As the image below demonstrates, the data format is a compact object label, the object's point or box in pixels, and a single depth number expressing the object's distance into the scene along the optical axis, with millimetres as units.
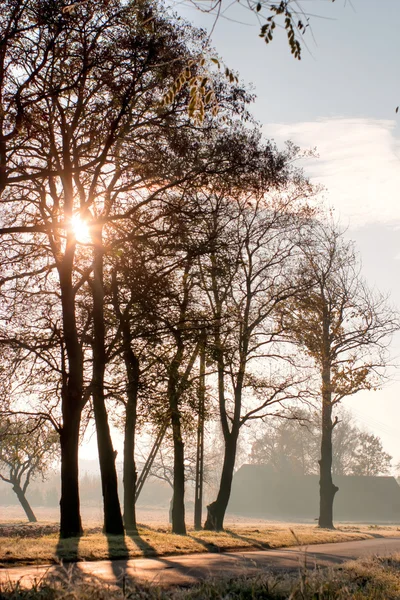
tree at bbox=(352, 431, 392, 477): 112875
